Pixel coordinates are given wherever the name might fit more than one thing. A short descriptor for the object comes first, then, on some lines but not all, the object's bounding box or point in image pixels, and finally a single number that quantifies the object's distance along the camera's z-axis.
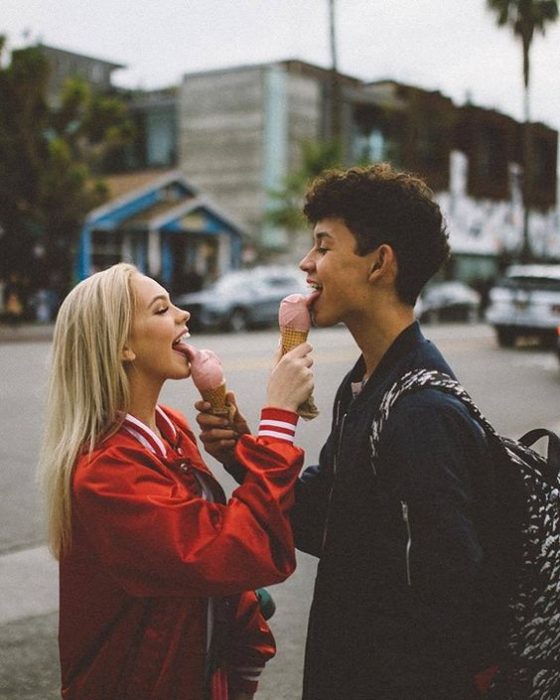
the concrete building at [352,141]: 38.19
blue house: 30.34
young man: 1.81
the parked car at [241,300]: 24.47
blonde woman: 1.92
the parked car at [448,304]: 32.44
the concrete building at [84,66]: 49.16
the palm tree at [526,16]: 35.66
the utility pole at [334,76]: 31.11
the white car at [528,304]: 19.36
